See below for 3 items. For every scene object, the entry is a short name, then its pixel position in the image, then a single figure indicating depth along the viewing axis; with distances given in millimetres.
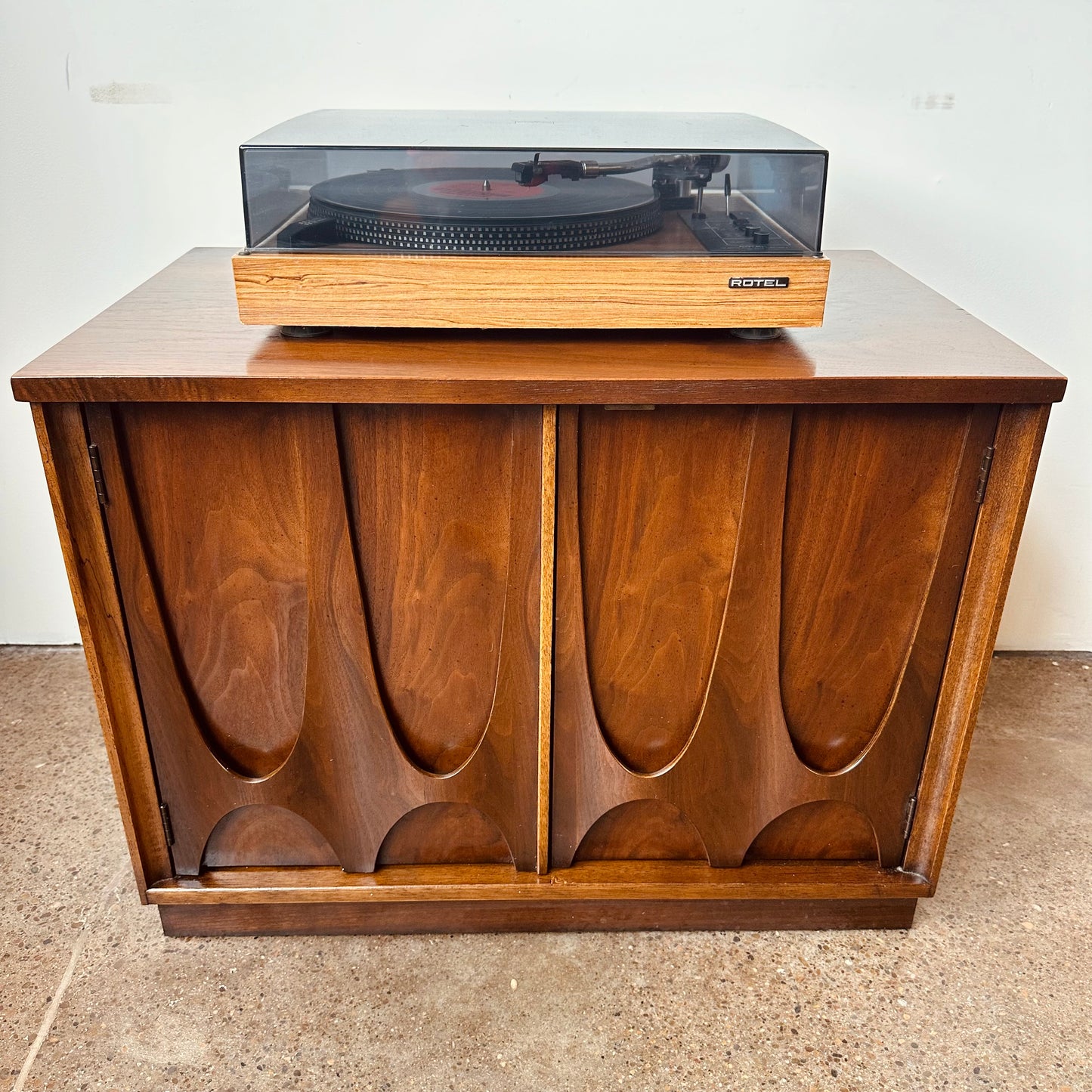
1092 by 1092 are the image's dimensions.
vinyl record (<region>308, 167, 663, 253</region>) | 1049
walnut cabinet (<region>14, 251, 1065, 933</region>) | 1050
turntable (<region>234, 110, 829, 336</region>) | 1047
